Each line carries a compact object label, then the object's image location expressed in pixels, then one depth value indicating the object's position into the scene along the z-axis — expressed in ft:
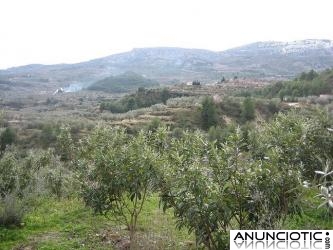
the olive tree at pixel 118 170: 29.73
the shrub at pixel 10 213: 41.70
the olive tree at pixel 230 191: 21.52
